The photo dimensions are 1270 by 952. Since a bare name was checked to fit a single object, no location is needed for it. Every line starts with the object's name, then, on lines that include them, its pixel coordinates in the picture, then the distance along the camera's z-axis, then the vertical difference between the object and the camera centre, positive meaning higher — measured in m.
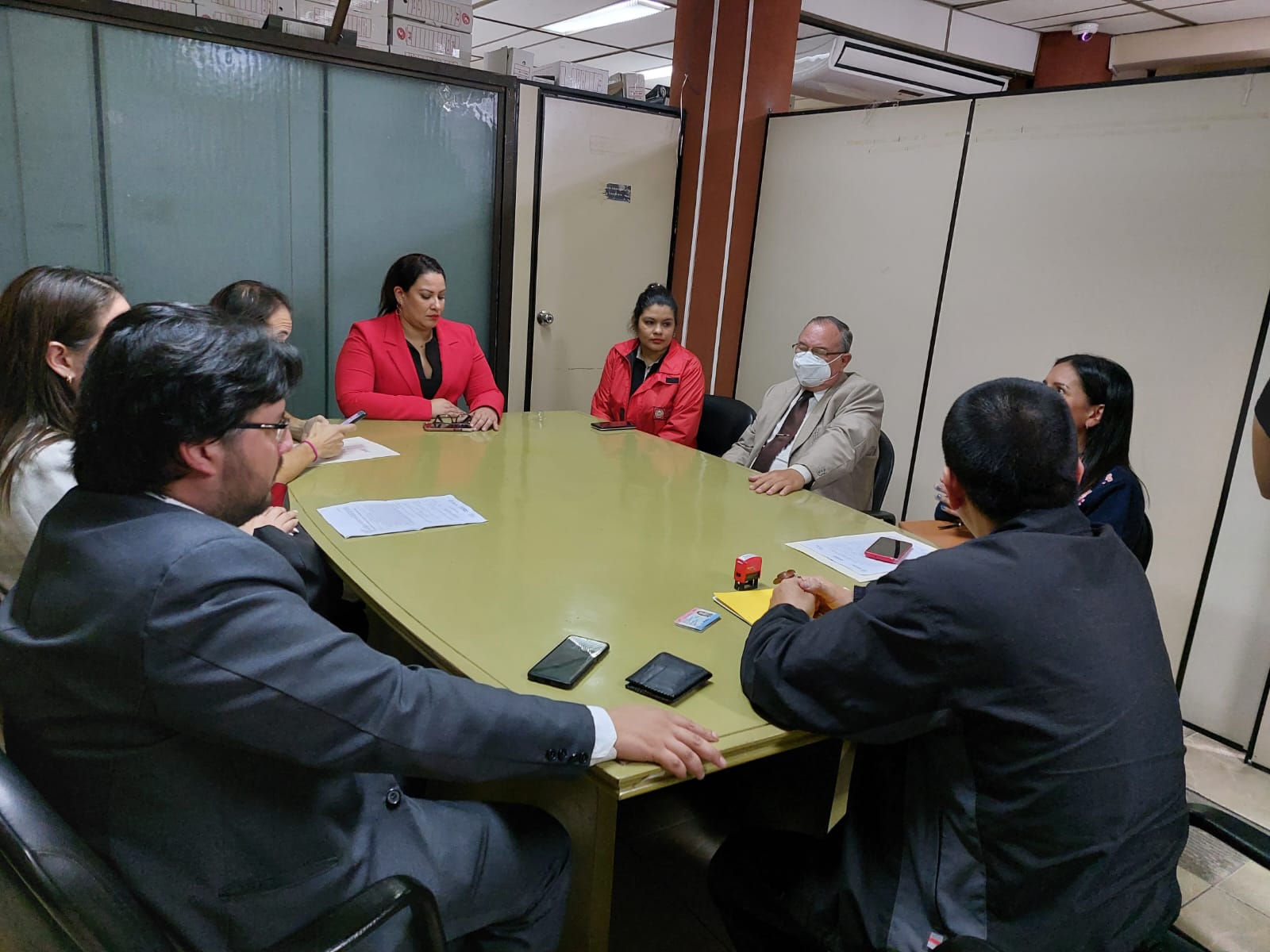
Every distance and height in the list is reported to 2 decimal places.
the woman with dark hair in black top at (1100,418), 2.15 -0.26
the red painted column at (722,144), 4.26 +0.70
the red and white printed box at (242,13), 3.25 +0.86
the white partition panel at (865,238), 3.61 +0.25
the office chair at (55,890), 0.77 -0.59
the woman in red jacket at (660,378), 3.45 -0.41
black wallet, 1.31 -0.62
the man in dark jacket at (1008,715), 1.10 -0.54
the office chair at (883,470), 2.86 -0.57
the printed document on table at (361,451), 2.56 -0.60
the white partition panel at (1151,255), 2.65 +0.20
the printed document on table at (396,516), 1.97 -0.61
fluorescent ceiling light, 5.55 +1.71
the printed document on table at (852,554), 1.89 -0.60
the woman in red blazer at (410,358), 3.10 -0.38
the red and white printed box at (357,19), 3.49 +0.94
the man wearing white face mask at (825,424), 2.78 -0.45
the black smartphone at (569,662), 1.32 -0.62
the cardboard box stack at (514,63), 4.03 +0.93
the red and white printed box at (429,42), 3.66 +0.92
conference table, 1.32 -0.62
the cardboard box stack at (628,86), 4.34 +0.94
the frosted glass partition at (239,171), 3.07 +0.28
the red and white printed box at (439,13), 3.66 +1.04
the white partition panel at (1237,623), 2.60 -0.91
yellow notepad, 1.62 -0.61
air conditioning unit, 5.61 +1.50
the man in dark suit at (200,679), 0.90 -0.47
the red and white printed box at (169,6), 3.17 +0.83
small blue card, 1.56 -0.61
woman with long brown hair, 1.51 -0.29
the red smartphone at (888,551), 1.98 -0.59
